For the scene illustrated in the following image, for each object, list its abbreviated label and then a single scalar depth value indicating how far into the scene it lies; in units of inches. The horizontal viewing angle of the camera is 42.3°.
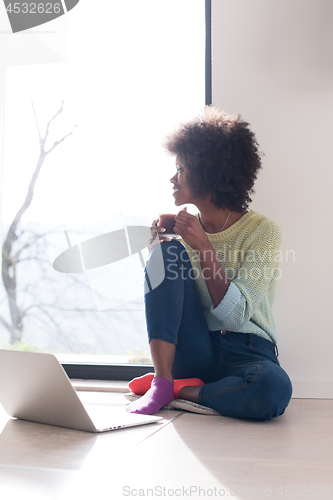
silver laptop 37.1
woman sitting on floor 46.9
